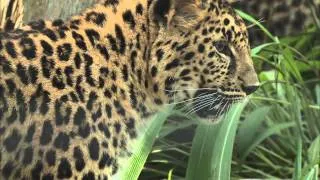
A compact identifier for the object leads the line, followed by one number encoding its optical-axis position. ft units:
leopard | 28.53
